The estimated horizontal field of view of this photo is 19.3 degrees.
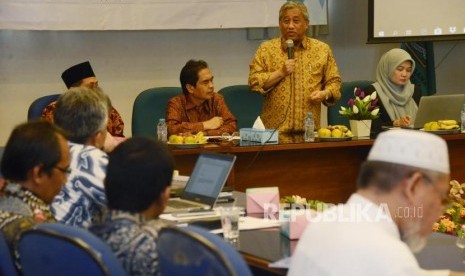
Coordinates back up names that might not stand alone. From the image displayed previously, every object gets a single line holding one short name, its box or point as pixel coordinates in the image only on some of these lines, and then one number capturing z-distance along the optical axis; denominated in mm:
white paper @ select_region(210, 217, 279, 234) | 4732
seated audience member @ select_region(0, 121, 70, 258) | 4105
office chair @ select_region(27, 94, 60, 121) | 7981
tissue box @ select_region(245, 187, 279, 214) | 5094
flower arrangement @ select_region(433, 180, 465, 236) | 5015
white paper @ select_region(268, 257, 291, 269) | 3889
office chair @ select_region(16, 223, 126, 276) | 3191
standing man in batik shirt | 8670
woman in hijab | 9459
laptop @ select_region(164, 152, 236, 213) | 5120
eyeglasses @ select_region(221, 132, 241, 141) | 8110
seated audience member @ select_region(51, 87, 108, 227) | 4560
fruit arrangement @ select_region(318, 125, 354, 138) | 8110
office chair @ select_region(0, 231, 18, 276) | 3813
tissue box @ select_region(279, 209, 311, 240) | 4370
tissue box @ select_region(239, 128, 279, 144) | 7789
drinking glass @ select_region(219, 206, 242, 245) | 4411
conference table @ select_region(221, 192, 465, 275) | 3897
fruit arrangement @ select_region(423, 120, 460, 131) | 8373
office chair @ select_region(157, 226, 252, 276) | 2900
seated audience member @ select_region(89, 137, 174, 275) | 3419
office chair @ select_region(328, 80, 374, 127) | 9967
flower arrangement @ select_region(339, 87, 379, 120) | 8303
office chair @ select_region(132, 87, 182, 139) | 8962
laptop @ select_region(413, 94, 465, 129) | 8589
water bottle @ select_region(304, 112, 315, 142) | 8110
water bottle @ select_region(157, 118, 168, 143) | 8092
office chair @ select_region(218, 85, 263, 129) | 9494
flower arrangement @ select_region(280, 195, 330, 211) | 5180
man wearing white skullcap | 2937
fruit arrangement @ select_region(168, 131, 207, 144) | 7666
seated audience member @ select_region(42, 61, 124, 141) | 8279
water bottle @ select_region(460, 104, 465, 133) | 8478
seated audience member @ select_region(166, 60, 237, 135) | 8489
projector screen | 10533
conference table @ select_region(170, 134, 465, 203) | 7672
